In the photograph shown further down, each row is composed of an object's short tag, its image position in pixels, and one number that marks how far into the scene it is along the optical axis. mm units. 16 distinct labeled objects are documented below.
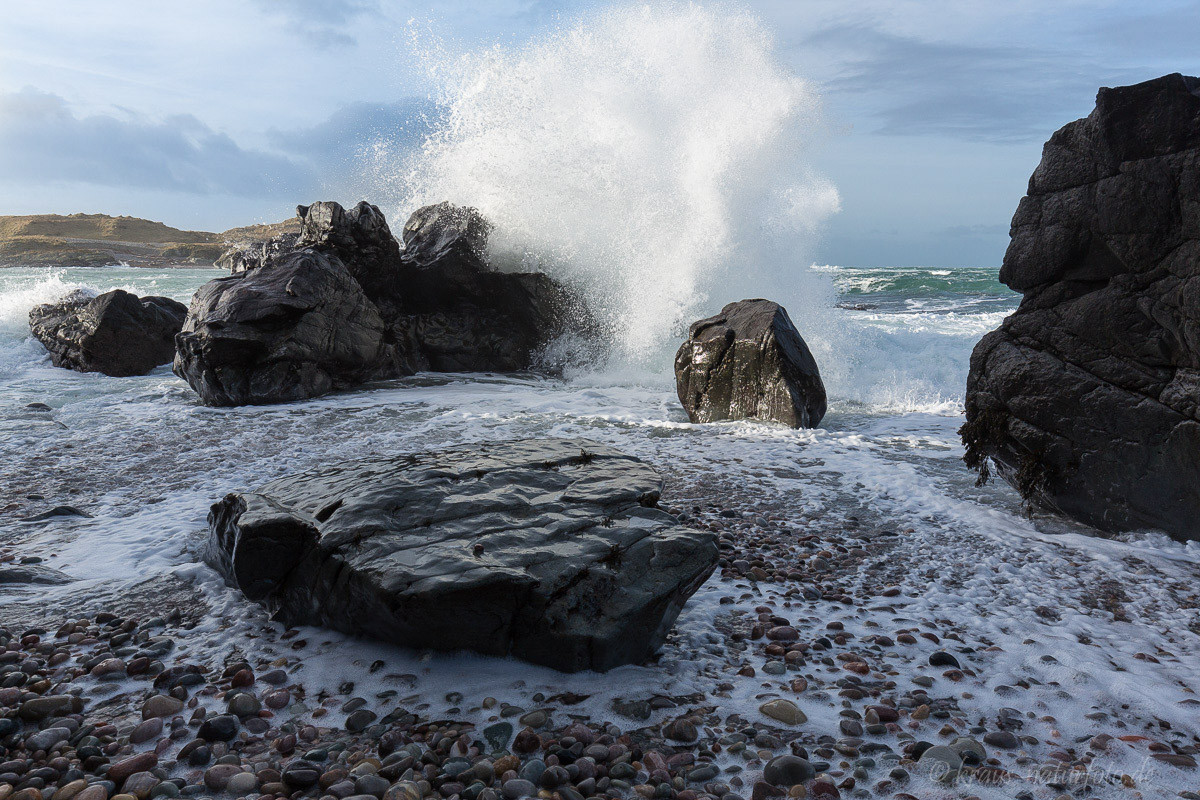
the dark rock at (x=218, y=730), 2250
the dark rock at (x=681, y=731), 2295
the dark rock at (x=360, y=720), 2314
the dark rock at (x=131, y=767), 2033
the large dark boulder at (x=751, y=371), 7348
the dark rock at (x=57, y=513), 4434
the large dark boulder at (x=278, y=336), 8594
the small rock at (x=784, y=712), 2387
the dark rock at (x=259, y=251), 11773
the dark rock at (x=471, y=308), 11367
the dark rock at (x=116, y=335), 11070
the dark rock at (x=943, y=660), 2773
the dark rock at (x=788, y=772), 2072
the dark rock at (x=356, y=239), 10758
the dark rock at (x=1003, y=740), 2256
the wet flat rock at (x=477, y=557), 2633
